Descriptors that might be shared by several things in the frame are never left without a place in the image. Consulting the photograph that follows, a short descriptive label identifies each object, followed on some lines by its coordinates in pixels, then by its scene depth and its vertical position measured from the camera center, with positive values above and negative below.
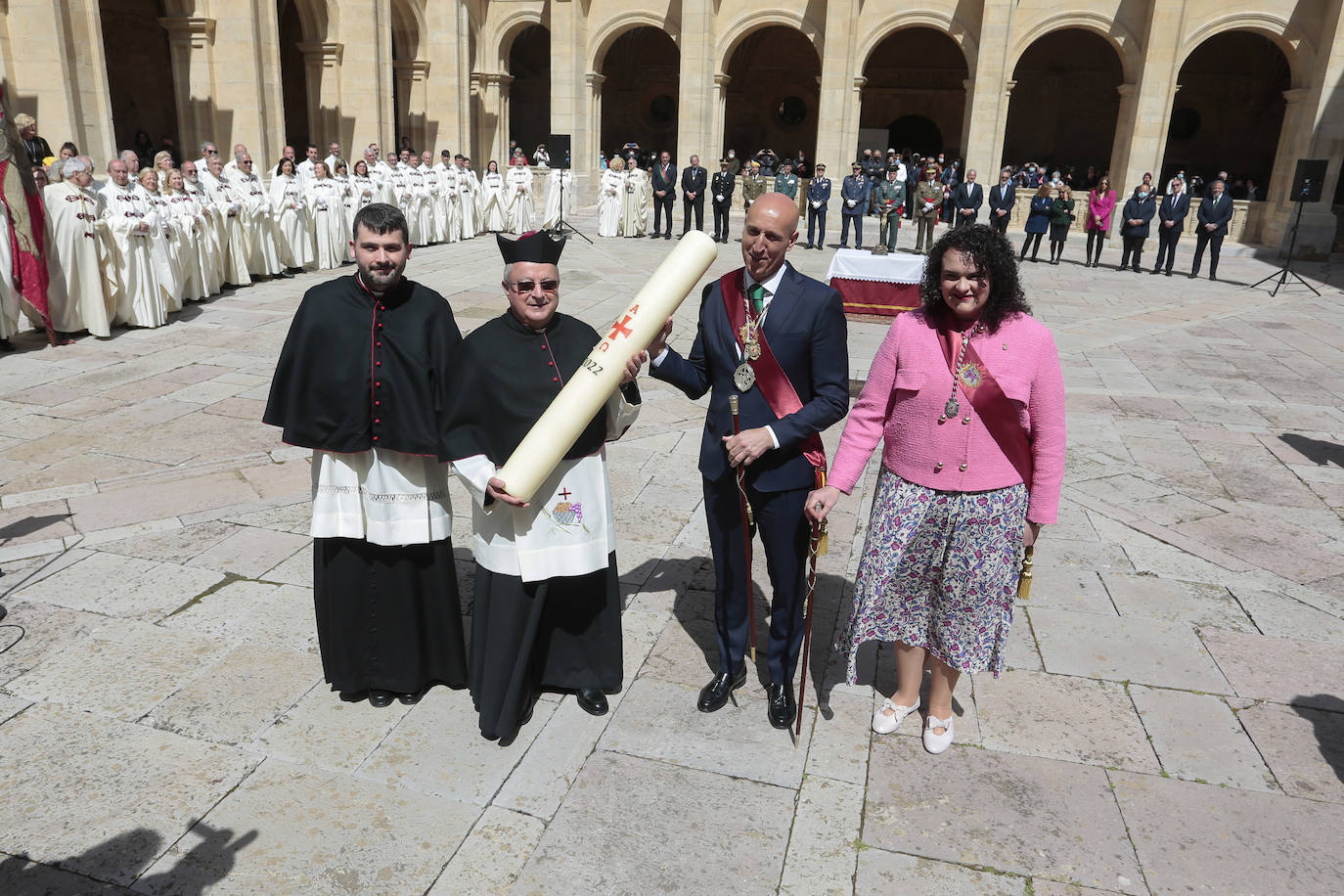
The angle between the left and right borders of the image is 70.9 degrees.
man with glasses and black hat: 3.09 -1.05
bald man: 3.09 -0.73
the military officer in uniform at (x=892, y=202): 17.88 -0.44
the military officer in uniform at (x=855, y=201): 17.91 -0.45
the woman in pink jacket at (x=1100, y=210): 17.56 -0.42
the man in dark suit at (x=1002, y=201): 17.45 -0.32
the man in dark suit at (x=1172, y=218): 16.62 -0.47
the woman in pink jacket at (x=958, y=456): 2.95 -0.86
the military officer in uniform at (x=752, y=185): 20.80 -0.29
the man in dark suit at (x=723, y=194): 18.37 -0.44
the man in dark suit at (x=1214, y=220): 16.38 -0.48
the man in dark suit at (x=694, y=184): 18.64 -0.29
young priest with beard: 3.22 -1.02
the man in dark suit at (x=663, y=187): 19.33 -0.38
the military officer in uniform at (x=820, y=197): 18.08 -0.41
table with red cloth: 10.41 -1.11
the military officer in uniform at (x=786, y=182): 18.03 -0.16
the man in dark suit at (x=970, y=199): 17.98 -0.32
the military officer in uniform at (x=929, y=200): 17.30 -0.36
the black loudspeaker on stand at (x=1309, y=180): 16.19 +0.27
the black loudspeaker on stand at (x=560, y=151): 20.80 +0.26
